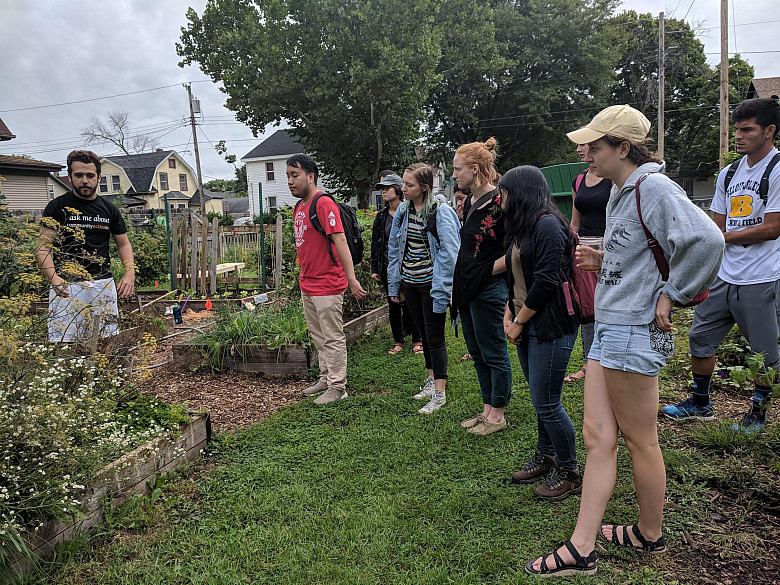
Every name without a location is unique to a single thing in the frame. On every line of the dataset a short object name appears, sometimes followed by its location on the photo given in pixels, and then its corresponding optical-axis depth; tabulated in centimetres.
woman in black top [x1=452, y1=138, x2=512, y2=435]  355
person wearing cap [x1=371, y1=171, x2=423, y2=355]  586
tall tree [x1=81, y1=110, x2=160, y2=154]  5634
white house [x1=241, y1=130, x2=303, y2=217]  4153
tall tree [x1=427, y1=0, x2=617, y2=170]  3075
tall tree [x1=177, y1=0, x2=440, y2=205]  2472
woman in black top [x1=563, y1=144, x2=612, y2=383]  405
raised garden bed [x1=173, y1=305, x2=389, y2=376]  545
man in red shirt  452
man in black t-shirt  358
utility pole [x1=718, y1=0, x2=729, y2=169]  1603
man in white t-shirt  325
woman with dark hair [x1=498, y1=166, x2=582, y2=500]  274
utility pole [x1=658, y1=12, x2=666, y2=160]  2520
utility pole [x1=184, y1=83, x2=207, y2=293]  989
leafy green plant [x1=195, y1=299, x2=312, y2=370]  556
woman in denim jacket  416
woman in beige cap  194
